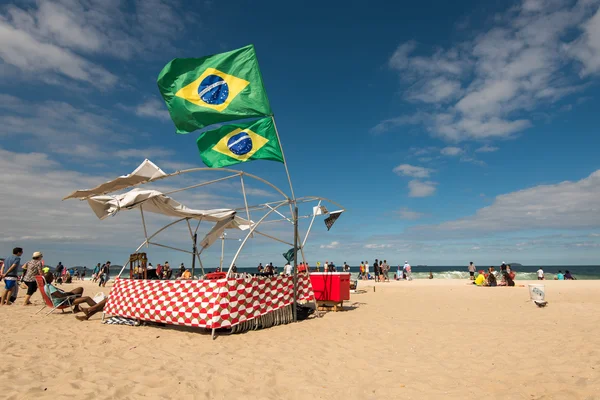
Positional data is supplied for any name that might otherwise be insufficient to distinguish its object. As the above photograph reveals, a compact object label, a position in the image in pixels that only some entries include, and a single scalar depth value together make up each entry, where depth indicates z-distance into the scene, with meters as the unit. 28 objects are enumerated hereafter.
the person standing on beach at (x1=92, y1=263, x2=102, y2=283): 35.66
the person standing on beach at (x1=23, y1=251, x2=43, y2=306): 11.33
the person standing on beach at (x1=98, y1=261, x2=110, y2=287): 28.16
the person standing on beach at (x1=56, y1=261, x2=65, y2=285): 30.67
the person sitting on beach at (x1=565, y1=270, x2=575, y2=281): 31.68
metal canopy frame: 8.20
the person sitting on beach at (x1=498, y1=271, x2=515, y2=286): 20.88
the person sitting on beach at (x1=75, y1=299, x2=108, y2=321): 9.36
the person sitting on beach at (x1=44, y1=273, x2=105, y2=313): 9.96
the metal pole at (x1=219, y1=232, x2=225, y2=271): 15.58
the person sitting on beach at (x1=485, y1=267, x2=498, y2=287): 21.30
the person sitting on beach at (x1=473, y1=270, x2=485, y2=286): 22.28
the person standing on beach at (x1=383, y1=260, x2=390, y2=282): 31.14
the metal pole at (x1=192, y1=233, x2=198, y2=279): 13.26
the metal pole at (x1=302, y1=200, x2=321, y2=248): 10.96
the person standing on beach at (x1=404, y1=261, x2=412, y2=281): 33.03
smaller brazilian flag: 8.77
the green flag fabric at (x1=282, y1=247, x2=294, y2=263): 11.78
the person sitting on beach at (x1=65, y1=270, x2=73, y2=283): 30.33
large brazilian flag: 8.62
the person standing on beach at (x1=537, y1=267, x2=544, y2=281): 29.38
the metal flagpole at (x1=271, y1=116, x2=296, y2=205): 8.78
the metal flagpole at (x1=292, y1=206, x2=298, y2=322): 9.43
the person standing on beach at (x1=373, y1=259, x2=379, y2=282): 29.56
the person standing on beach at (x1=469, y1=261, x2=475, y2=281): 28.86
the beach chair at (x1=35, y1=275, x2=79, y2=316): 10.03
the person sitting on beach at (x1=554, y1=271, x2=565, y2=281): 31.90
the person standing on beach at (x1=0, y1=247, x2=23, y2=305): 11.11
